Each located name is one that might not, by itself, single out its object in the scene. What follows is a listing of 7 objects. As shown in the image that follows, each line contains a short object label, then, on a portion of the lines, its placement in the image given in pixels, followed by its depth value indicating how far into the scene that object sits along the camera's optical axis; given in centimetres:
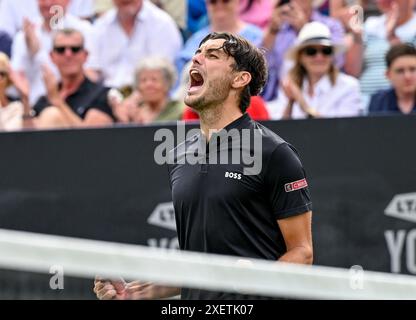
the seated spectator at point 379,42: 1875
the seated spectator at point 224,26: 1955
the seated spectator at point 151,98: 1898
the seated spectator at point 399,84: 1773
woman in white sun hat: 1834
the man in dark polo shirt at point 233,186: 983
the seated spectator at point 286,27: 1928
